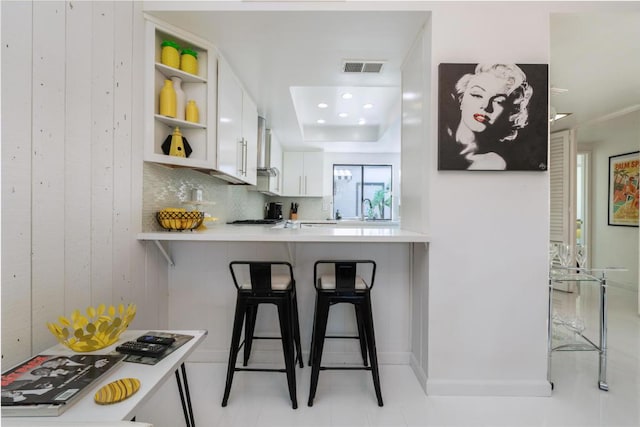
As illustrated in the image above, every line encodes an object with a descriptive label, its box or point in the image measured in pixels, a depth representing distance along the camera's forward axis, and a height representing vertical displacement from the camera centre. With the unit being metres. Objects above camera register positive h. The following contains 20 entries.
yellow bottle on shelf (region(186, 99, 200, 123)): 2.08 +0.69
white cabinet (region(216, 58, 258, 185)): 2.27 +0.73
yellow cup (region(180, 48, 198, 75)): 2.03 +1.02
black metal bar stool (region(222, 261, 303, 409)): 1.65 -0.51
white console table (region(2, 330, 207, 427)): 0.75 -0.51
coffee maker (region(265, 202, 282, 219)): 5.44 +0.03
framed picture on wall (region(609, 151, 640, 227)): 4.19 +0.40
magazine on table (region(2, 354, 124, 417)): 0.76 -0.49
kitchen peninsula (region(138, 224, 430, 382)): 2.12 -0.54
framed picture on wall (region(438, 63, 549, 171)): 1.74 +0.57
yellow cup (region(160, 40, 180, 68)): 1.94 +1.01
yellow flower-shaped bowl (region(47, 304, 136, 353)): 1.06 -0.44
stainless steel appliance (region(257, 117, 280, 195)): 3.77 +0.62
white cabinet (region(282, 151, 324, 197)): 5.61 +0.69
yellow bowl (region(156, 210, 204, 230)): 1.83 -0.05
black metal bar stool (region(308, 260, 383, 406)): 1.67 -0.51
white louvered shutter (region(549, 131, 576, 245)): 4.11 +0.39
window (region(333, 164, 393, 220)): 6.23 +0.57
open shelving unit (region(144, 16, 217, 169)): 1.84 +0.78
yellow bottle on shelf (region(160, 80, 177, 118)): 1.92 +0.71
